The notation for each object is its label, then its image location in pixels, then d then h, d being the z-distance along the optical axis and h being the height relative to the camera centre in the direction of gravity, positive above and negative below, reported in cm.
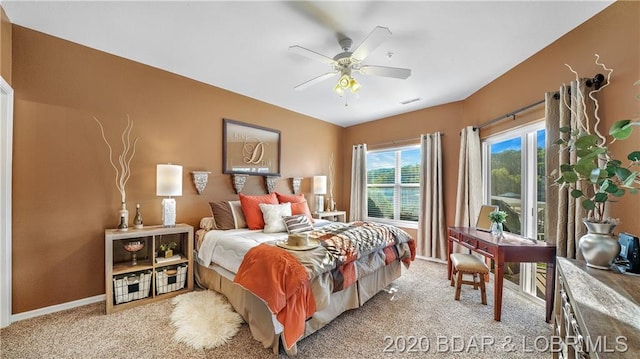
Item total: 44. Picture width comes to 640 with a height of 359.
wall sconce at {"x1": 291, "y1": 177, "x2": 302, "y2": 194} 441 -3
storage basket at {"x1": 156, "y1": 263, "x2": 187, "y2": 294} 259 -110
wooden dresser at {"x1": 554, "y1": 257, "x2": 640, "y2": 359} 69 -49
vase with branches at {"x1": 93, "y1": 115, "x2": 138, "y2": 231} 252 +18
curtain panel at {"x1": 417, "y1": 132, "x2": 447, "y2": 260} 398 -35
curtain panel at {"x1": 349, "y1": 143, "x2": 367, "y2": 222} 507 -5
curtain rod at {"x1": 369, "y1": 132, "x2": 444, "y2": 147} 436 +79
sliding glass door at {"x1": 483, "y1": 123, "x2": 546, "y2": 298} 267 -6
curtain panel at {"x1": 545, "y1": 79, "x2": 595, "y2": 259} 195 +20
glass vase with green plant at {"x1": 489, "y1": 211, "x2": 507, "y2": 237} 265 -43
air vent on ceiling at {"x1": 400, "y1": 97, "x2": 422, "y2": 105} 382 +134
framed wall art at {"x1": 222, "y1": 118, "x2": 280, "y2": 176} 354 +51
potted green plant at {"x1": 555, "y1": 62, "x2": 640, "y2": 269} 124 +2
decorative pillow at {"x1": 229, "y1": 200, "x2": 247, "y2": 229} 305 -46
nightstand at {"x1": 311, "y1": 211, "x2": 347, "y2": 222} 437 -66
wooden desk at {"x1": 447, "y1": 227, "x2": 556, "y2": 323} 220 -70
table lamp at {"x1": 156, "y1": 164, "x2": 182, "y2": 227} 266 -8
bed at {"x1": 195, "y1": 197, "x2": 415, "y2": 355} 170 -81
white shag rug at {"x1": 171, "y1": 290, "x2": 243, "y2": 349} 192 -128
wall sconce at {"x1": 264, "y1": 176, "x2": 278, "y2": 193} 400 -2
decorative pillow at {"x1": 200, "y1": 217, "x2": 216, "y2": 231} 302 -56
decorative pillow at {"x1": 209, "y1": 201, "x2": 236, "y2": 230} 298 -45
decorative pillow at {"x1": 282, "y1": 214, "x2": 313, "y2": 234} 291 -53
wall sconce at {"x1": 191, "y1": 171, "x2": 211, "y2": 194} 316 +2
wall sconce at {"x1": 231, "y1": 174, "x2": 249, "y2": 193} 356 +0
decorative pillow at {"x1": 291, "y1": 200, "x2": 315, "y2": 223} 342 -40
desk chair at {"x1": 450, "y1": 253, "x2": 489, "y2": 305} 252 -92
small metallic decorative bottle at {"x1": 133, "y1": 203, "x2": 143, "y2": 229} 259 -46
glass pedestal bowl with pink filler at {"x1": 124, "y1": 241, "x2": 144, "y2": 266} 243 -69
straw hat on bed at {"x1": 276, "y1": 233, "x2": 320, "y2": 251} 206 -56
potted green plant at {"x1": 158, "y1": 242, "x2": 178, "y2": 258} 274 -80
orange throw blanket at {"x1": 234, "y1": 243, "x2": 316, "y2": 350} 165 -78
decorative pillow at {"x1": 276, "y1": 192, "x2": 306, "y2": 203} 361 -27
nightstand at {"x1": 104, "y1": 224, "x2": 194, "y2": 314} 233 -93
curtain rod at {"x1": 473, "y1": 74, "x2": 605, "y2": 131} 192 +83
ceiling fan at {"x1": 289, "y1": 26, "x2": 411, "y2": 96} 204 +111
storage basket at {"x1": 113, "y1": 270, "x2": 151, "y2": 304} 235 -109
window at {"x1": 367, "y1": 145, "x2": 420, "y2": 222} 461 -4
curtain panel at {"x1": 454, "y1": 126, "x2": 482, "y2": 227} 345 +4
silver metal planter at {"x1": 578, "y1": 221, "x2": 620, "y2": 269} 142 -38
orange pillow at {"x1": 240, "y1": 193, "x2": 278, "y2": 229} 304 -39
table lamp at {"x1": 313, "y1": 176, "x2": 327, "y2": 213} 458 -7
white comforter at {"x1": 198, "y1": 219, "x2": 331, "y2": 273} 224 -65
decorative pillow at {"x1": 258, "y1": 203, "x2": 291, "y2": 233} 293 -44
